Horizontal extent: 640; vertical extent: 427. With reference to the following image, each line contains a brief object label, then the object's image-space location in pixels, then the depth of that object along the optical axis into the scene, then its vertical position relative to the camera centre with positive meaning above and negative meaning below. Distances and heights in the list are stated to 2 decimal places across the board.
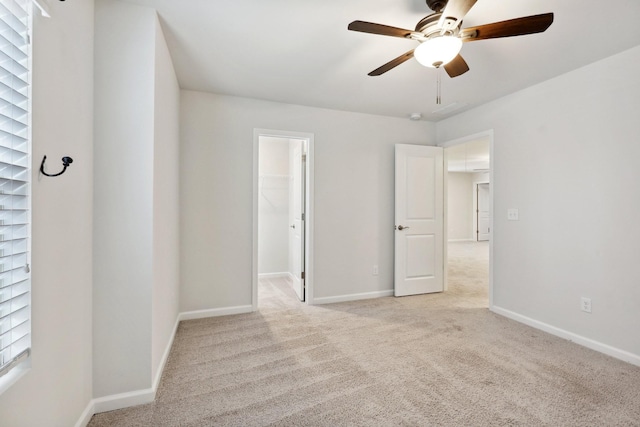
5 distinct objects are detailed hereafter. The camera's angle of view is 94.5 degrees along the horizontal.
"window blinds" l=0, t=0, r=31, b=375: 1.00 +0.09
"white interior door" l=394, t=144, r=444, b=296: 3.92 -0.10
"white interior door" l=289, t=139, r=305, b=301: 3.77 -0.07
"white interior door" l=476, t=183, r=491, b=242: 10.37 +0.03
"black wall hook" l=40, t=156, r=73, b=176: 1.20 +0.20
